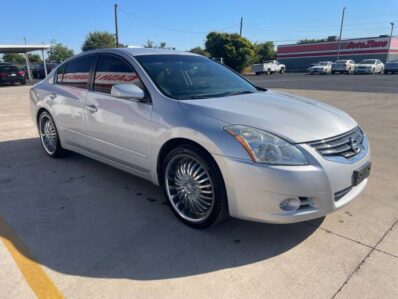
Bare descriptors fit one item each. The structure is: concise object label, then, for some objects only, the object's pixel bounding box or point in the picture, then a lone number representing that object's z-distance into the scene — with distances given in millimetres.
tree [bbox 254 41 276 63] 60312
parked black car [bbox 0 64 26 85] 20922
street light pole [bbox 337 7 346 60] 47312
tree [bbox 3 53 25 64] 63988
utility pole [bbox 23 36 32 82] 27769
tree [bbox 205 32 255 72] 39500
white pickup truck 37281
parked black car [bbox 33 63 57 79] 28078
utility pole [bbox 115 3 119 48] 34681
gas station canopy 24672
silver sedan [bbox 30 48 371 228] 2520
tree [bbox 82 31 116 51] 54884
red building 43969
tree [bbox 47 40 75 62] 67812
